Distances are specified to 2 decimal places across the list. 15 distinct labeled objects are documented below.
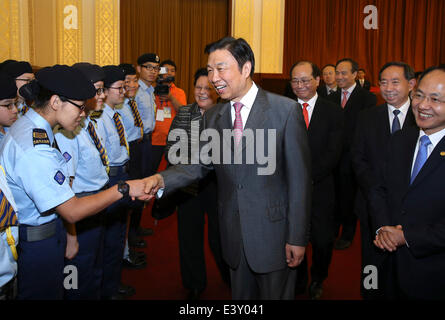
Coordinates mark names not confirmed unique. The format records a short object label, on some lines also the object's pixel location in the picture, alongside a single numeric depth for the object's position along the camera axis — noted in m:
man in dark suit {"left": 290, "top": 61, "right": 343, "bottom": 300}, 2.76
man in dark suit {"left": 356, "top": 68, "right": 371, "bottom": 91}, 6.83
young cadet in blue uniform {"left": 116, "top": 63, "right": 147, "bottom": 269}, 3.57
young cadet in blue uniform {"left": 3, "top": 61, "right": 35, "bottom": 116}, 3.10
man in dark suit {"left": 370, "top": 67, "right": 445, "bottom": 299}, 1.65
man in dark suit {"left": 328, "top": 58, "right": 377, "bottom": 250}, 3.82
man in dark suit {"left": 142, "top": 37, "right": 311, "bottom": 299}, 1.67
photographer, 4.04
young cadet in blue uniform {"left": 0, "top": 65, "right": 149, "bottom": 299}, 1.58
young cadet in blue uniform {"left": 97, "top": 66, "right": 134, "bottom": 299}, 2.58
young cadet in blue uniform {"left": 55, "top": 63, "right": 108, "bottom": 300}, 2.13
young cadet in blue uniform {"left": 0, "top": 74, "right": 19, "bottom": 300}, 1.35
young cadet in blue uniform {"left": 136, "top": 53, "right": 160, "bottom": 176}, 3.96
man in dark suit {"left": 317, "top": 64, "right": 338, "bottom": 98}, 5.78
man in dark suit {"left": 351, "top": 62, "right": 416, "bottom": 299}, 2.40
